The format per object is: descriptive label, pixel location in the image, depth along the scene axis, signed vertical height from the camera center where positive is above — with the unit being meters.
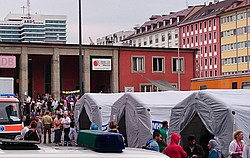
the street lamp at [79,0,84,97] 29.24 +1.70
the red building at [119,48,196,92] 54.66 +0.92
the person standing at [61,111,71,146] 25.97 -2.45
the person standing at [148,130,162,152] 11.73 -1.47
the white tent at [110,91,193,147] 19.39 -1.34
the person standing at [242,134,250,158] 11.86 -1.68
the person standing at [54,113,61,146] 26.64 -2.65
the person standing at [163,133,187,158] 10.90 -1.51
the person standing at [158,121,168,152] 15.79 -1.62
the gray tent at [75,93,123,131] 24.33 -1.55
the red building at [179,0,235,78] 109.38 +8.55
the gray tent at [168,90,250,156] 13.80 -1.06
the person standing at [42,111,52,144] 28.28 -2.49
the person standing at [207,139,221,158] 12.33 -1.72
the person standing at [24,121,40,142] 13.61 -1.46
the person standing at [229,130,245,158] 12.55 -1.68
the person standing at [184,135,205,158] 12.59 -1.73
